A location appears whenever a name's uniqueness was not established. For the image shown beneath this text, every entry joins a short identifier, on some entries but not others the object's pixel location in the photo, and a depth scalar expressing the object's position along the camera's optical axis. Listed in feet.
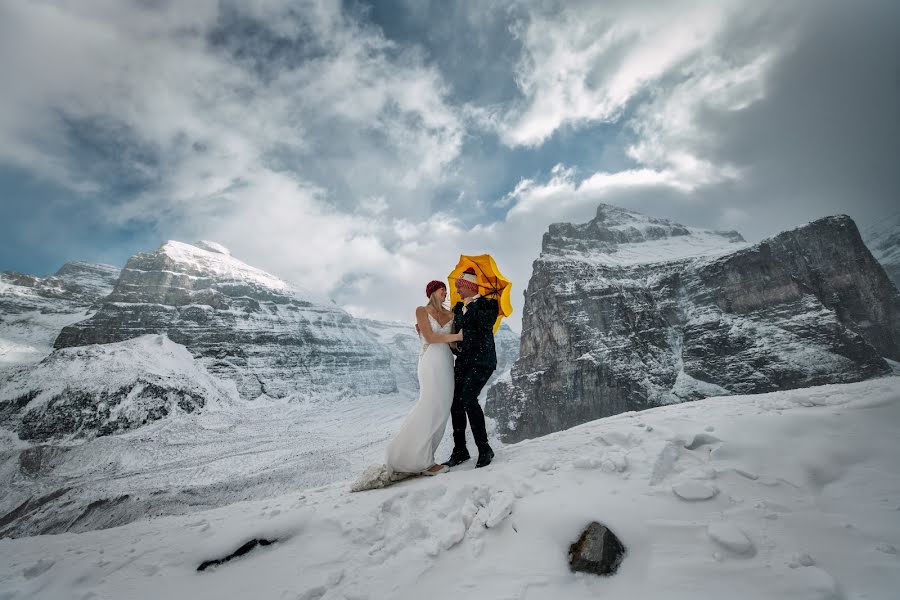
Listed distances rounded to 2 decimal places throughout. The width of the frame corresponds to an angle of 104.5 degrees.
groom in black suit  16.62
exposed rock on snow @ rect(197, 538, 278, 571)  11.26
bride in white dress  16.37
